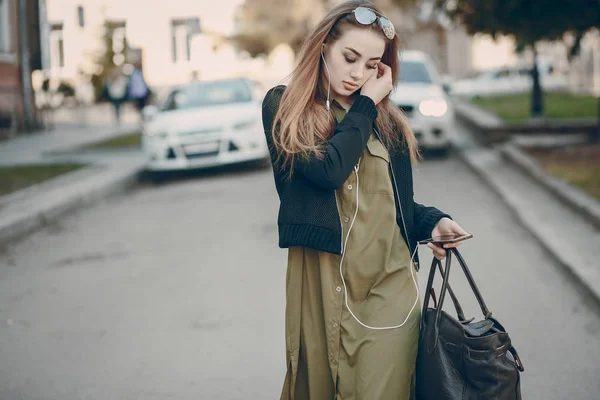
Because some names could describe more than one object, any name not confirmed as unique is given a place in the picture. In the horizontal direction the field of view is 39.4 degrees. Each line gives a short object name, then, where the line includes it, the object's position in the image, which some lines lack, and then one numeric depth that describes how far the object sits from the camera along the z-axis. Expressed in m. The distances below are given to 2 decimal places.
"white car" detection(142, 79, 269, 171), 13.09
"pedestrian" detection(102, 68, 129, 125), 24.82
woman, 2.53
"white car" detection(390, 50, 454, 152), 14.11
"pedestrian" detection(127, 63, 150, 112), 23.95
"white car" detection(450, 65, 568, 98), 36.59
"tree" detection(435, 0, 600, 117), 11.81
